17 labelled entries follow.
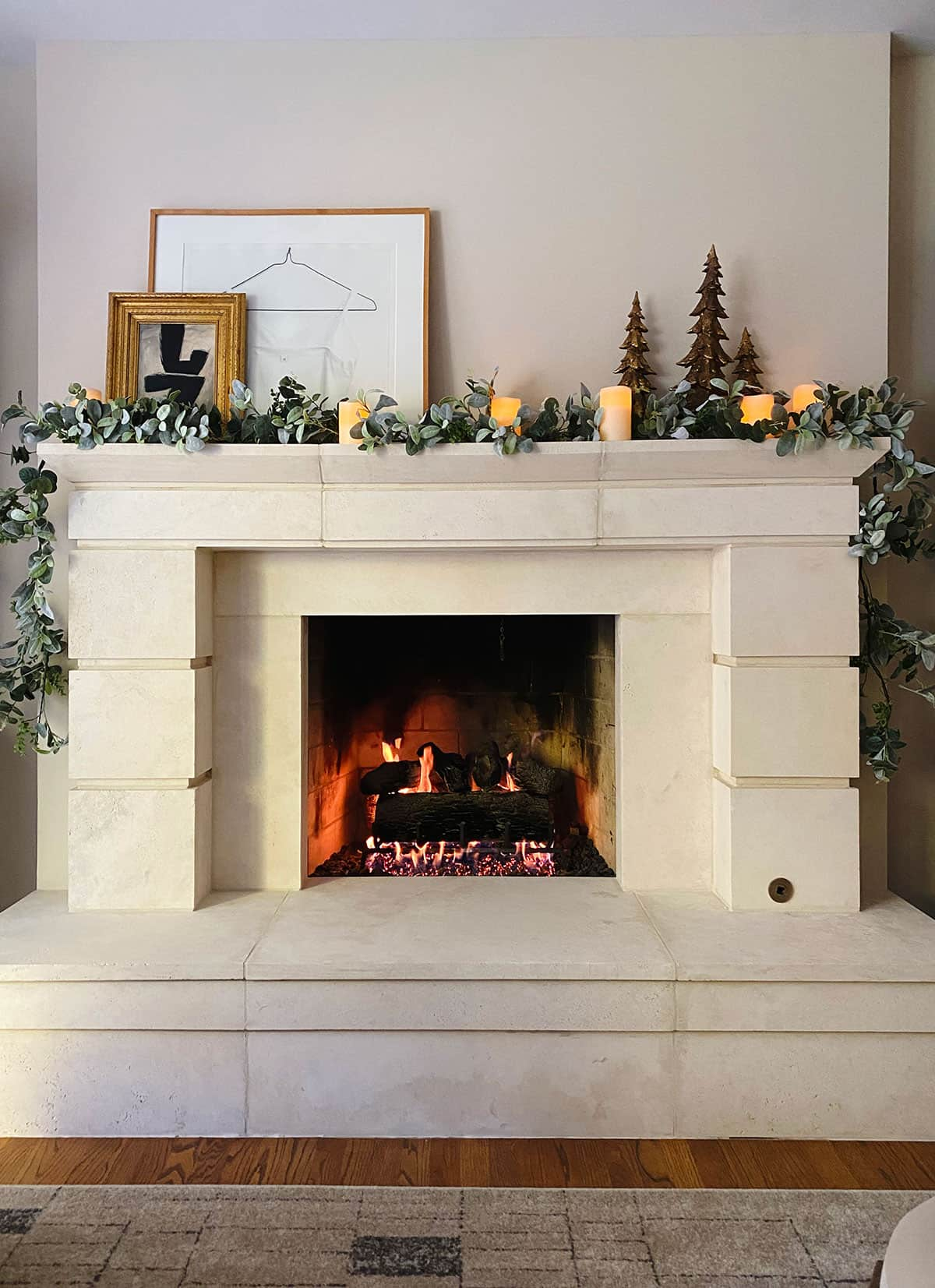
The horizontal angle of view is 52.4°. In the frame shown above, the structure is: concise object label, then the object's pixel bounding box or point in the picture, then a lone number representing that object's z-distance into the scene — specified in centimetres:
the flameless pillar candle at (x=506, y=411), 205
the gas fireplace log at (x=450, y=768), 271
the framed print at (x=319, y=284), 223
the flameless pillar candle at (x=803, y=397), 208
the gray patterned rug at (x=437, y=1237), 146
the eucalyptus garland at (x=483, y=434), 201
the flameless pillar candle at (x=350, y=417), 206
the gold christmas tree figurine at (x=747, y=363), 220
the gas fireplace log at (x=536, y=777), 269
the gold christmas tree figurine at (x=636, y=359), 218
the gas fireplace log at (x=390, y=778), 270
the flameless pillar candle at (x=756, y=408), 204
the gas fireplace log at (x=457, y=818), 263
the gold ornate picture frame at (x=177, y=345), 219
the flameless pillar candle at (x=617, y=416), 204
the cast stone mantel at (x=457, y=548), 210
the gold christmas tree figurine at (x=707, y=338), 215
